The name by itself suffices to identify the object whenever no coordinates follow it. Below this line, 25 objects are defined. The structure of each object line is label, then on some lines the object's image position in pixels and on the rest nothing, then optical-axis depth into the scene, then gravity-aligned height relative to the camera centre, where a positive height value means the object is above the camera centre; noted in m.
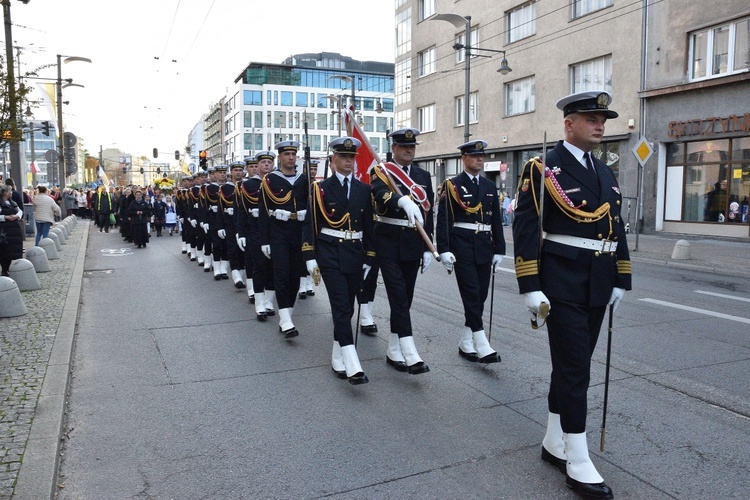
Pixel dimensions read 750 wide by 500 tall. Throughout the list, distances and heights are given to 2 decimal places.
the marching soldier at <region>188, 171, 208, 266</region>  14.55 -0.70
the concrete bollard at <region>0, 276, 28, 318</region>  8.39 -1.42
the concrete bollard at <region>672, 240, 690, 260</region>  15.96 -1.46
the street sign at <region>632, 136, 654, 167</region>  17.11 +1.02
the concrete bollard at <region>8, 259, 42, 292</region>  10.60 -1.39
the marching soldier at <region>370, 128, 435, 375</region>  5.83 -0.46
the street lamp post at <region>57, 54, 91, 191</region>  31.94 +2.40
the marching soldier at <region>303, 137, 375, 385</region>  5.81 -0.45
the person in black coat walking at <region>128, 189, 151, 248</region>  20.62 -0.90
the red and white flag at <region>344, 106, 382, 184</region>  6.72 +0.41
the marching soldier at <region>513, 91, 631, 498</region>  3.72 -0.35
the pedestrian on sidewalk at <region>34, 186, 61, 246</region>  17.70 -0.62
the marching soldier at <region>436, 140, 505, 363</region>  6.10 -0.43
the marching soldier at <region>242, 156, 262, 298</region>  9.91 -1.04
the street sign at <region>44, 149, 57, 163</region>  30.00 +1.51
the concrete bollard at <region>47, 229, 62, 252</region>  17.54 -1.34
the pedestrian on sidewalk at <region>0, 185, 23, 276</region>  11.27 -0.70
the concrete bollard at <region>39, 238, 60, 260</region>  15.36 -1.35
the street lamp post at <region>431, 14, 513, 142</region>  23.78 +5.25
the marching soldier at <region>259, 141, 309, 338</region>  7.47 -0.44
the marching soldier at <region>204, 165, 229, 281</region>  12.66 -0.70
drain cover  14.00 -1.79
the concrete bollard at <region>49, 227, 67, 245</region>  18.79 -1.31
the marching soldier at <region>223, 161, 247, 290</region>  11.08 -0.59
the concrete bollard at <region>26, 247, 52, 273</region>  12.91 -1.36
